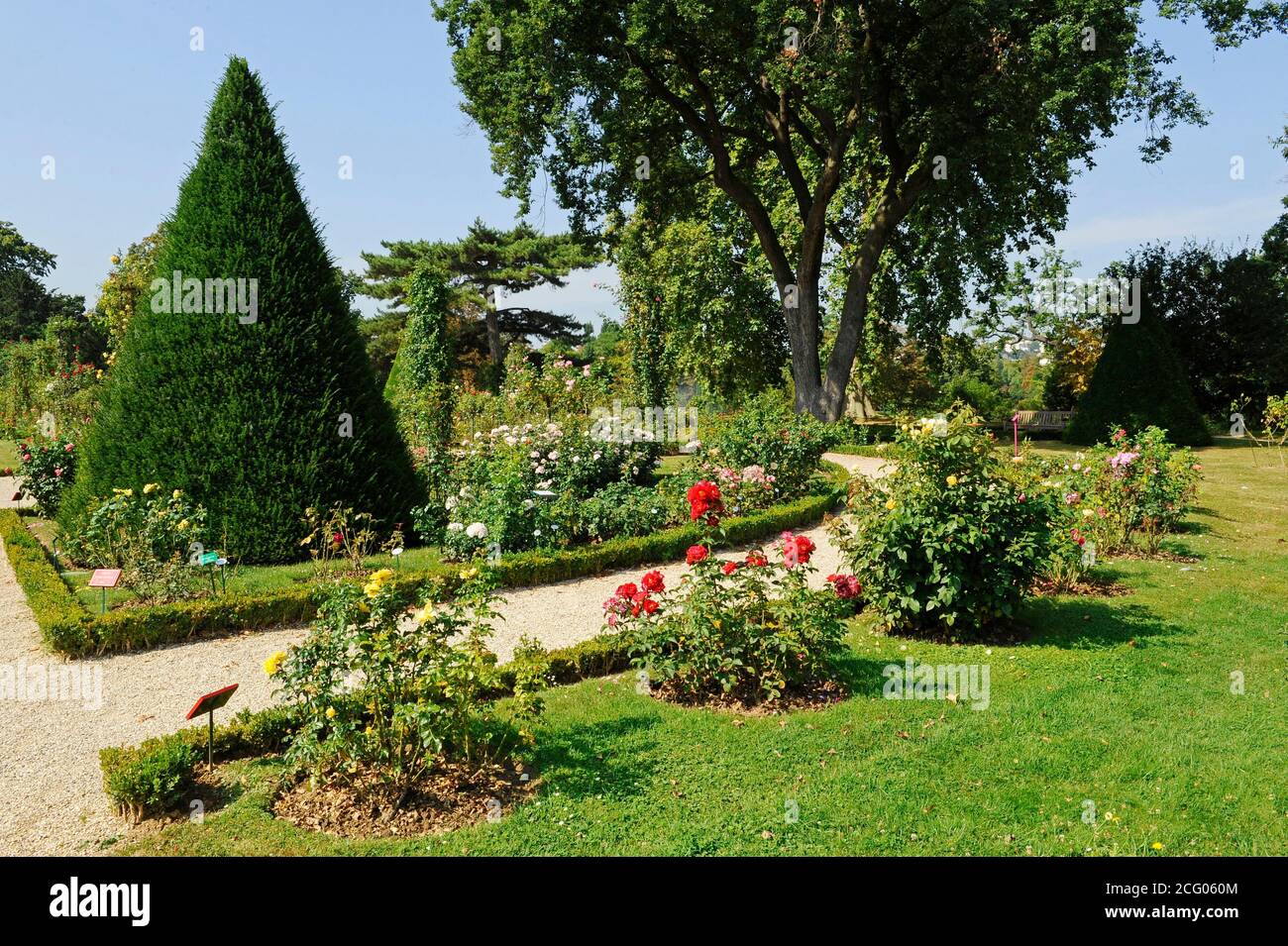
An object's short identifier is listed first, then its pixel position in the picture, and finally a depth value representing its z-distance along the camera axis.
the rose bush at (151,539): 7.69
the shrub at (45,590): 6.66
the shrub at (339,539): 8.33
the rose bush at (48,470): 11.73
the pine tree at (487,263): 36.28
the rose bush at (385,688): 4.07
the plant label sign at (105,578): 6.25
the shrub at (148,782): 4.14
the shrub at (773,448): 12.17
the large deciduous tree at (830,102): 15.60
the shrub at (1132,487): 9.34
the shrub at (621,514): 9.98
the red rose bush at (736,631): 5.46
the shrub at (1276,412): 11.48
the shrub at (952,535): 6.27
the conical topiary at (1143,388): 19.20
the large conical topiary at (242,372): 8.88
